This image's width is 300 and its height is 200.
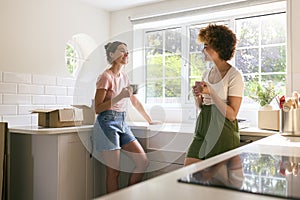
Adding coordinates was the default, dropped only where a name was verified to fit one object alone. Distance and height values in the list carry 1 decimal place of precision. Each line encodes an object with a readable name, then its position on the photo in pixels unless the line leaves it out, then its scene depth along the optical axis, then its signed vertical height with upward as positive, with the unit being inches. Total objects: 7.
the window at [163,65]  107.3 +14.9
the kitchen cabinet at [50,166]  86.5 -17.5
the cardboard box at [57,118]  91.5 -3.8
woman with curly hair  71.0 +0.7
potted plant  90.7 +2.6
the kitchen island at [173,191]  25.5 -7.2
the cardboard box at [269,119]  85.6 -3.8
